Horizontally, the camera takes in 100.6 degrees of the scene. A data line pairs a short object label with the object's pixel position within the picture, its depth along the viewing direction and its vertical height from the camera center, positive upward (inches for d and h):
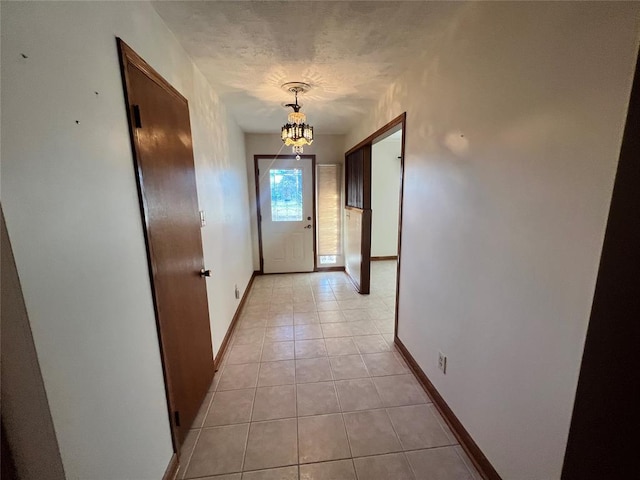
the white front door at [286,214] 170.2 -13.0
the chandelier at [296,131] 97.1 +22.9
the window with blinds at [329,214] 175.9 -14.0
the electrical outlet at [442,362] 65.4 -42.0
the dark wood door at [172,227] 46.2 -6.7
